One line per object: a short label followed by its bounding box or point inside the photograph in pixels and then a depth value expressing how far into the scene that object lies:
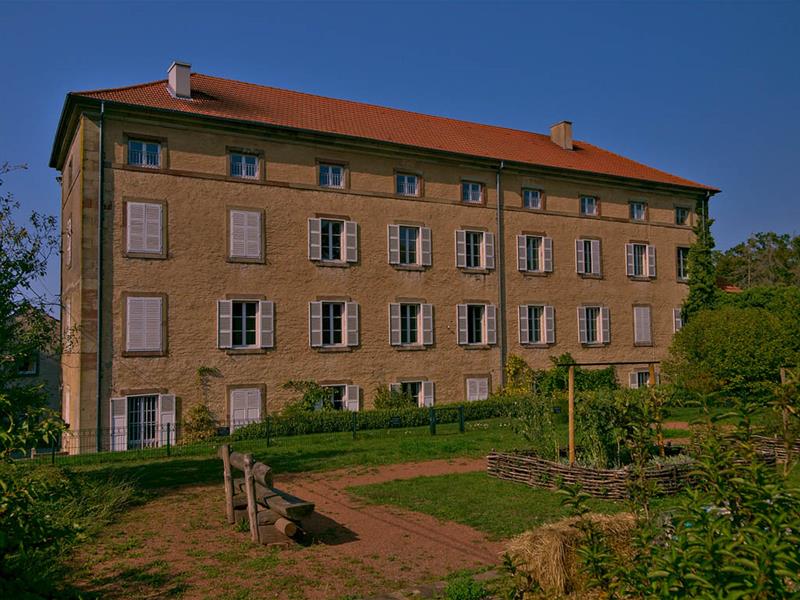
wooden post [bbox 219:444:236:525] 8.91
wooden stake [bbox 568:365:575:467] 10.98
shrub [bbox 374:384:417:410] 22.23
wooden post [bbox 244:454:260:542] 8.09
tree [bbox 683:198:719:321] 30.08
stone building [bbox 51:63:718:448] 19.09
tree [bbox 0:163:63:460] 4.45
